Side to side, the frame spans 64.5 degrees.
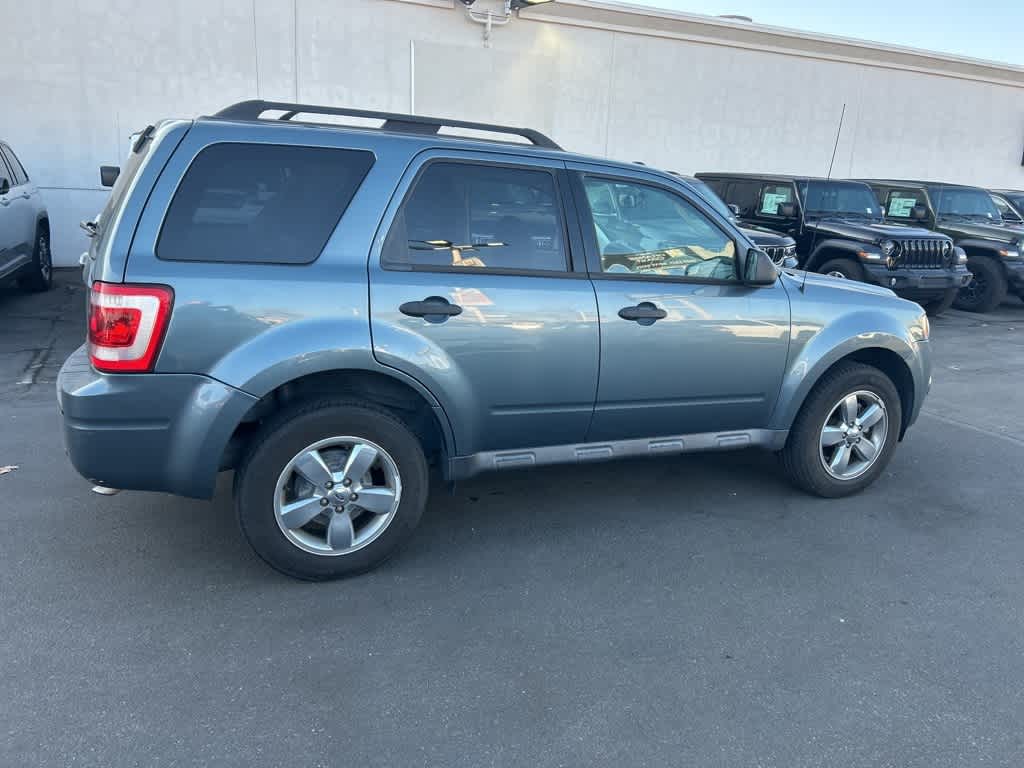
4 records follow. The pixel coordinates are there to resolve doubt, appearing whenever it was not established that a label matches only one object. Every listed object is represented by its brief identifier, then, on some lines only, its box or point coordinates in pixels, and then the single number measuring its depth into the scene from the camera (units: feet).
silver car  27.40
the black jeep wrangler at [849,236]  33.81
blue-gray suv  10.35
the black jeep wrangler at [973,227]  38.52
